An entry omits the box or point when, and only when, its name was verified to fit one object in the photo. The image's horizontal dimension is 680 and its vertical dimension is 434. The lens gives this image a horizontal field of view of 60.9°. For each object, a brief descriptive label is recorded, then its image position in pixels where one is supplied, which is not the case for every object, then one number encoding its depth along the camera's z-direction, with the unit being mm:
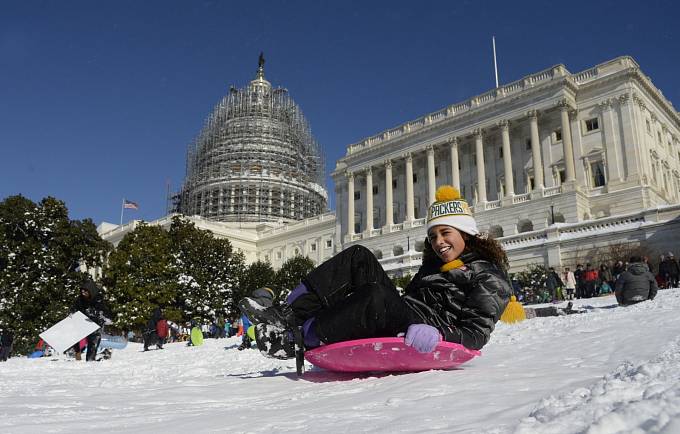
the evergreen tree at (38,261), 24141
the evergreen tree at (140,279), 29062
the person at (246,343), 13289
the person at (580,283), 21234
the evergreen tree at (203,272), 31516
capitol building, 32406
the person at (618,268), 20306
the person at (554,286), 21031
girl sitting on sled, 4012
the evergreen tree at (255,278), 37741
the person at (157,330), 18470
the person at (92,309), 11270
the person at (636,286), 12078
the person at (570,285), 22109
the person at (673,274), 18562
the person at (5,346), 18502
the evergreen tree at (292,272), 42997
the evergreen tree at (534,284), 22080
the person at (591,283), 20767
